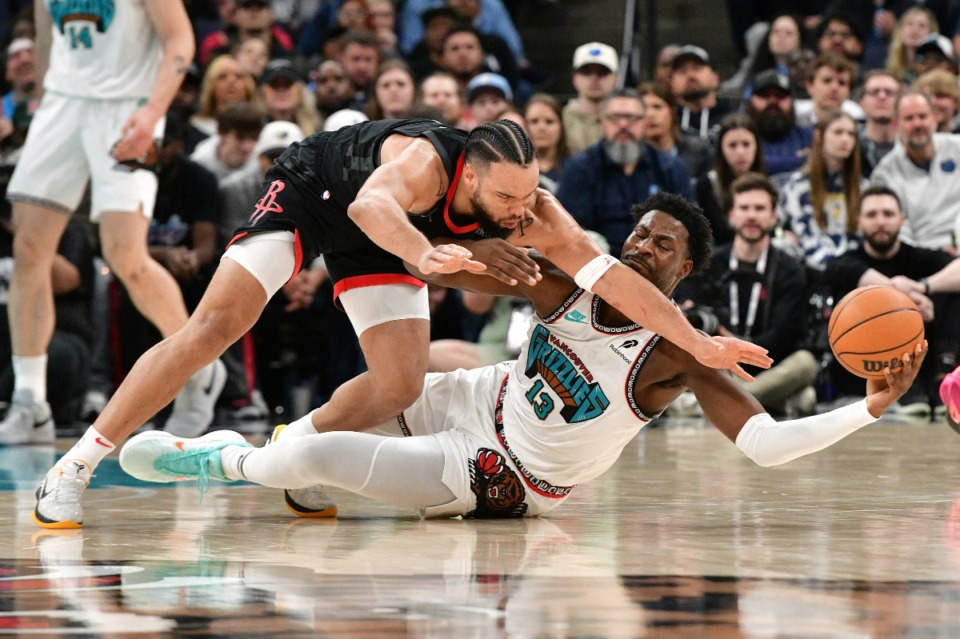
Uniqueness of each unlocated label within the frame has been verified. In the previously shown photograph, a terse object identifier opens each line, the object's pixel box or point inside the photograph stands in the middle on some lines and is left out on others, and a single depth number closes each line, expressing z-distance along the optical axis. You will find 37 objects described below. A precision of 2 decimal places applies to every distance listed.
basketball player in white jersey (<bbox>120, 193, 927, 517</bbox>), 8.01
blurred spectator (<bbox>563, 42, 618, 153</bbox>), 20.27
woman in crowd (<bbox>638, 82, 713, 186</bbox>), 19.31
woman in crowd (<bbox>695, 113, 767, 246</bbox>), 18.22
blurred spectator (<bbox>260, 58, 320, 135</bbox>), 19.69
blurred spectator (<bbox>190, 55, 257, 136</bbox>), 19.75
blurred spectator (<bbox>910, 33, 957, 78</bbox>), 20.97
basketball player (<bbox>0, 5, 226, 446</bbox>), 12.65
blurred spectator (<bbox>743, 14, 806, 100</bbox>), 23.33
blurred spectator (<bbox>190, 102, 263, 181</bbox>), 17.91
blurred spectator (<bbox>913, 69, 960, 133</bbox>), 19.61
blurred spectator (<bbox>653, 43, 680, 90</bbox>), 22.14
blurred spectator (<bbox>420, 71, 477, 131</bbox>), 18.92
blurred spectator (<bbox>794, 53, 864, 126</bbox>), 20.14
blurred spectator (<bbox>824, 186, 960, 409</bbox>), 16.58
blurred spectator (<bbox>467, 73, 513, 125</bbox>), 19.59
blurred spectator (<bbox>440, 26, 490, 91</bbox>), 21.94
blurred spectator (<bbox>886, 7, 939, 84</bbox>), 22.11
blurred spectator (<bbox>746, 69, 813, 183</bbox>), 19.67
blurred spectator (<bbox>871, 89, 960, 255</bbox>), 18.06
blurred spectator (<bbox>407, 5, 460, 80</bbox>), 22.73
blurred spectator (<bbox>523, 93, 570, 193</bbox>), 18.97
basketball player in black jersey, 7.92
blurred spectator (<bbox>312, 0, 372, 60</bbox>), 23.73
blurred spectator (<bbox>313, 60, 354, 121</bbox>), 20.50
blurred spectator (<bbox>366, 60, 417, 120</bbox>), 19.09
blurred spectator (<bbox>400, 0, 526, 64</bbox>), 23.77
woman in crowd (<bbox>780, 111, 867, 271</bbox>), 18.06
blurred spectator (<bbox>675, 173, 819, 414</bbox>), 16.64
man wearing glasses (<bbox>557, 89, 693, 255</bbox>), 17.56
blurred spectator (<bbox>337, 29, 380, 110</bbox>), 21.59
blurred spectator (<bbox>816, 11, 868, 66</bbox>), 23.11
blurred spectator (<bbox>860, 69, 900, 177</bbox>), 19.20
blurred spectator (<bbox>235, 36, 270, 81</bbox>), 21.80
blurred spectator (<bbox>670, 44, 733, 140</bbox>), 21.25
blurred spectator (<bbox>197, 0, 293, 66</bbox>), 22.70
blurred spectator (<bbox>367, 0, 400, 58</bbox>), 23.70
